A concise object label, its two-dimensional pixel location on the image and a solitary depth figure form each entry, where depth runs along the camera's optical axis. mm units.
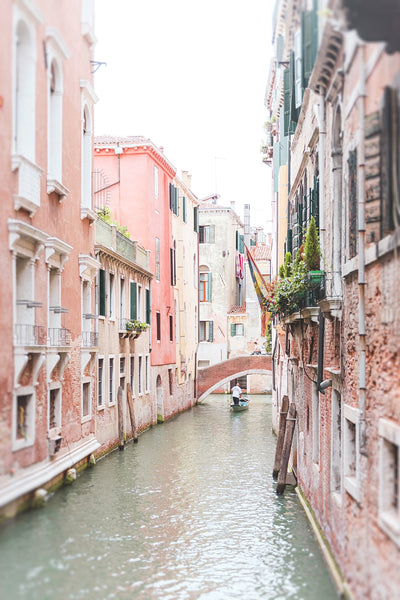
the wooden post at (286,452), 12828
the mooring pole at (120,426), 18281
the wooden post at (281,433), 13868
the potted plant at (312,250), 9961
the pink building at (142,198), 24688
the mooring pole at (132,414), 19625
